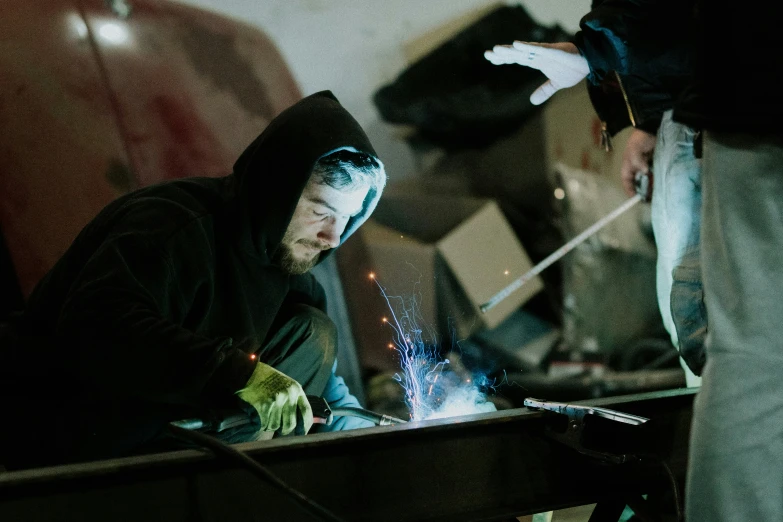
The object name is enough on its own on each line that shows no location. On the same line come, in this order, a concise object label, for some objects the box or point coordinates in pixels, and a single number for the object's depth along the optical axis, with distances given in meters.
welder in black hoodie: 2.98
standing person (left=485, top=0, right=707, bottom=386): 3.04
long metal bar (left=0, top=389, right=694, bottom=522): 2.75
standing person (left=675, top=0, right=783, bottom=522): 2.73
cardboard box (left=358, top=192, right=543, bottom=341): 3.84
